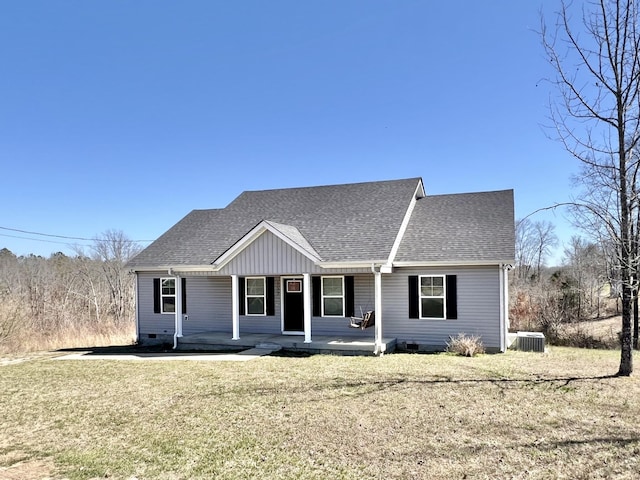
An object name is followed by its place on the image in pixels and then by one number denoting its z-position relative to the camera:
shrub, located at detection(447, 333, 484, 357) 12.16
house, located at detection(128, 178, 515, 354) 13.16
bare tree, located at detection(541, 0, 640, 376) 8.54
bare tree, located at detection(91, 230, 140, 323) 29.81
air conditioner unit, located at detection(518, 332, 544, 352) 13.54
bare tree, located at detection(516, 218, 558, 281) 43.34
